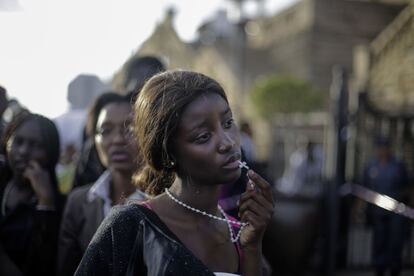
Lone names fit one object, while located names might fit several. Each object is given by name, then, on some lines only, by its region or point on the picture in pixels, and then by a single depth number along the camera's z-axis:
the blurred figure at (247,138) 7.30
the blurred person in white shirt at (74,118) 3.46
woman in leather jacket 1.49
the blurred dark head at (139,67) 3.83
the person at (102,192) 2.50
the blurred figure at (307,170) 9.52
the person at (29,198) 2.68
